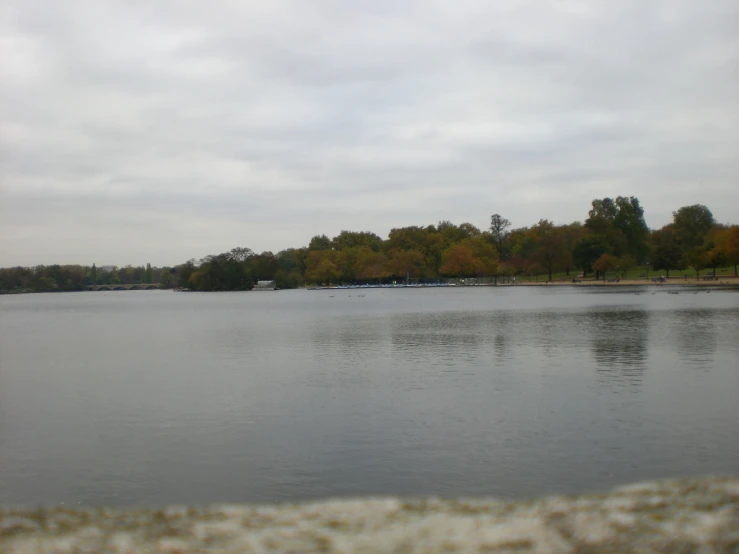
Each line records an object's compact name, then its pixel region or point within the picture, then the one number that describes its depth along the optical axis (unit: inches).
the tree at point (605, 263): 4965.6
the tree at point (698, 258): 4018.2
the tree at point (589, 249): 5088.6
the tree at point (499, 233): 7465.6
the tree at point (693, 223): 5083.7
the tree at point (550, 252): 5708.7
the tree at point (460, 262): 6565.0
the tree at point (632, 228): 5703.7
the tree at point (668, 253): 4601.4
